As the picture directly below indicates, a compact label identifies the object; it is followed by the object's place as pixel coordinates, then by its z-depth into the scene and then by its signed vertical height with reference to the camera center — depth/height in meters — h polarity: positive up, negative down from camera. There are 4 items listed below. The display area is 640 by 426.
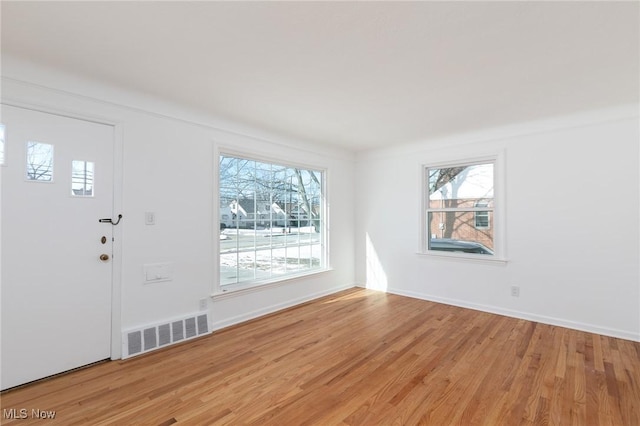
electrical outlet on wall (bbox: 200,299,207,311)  3.21 -0.94
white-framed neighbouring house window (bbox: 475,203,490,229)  3.97 +0.00
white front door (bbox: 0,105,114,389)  2.17 -0.21
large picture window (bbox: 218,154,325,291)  3.54 -0.04
